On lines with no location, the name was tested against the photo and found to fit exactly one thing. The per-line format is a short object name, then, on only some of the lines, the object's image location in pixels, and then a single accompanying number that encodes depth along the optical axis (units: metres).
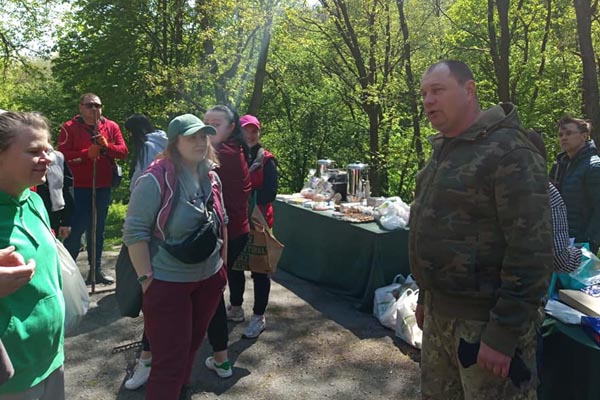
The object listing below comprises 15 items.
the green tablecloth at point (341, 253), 4.59
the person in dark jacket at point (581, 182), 3.88
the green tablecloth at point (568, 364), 2.28
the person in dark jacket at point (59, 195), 4.13
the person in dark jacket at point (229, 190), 3.27
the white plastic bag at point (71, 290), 1.93
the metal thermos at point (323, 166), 6.51
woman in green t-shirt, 1.56
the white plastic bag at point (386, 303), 4.24
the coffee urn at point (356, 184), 5.83
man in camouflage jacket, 1.68
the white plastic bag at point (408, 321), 3.90
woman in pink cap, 4.08
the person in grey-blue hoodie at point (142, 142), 3.96
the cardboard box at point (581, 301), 2.39
